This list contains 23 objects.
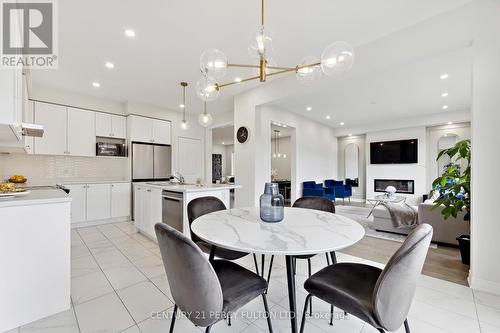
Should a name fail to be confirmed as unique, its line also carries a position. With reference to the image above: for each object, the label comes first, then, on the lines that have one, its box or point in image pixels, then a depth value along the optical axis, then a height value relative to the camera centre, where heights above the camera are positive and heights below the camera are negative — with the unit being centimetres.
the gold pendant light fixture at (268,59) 162 +86
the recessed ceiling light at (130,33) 254 +160
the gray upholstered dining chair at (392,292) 96 -62
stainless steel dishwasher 299 -61
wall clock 449 +67
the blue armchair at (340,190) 698 -79
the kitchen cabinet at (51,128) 405 +75
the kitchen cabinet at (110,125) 473 +94
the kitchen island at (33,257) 155 -69
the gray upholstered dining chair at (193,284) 96 -55
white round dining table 106 -40
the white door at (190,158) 595 +23
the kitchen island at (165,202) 296 -56
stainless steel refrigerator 504 +11
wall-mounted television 688 +46
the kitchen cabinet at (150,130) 502 +90
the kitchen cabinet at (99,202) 423 -74
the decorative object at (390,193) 518 -66
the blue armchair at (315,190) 595 -69
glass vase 153 -29
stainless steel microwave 462 +39
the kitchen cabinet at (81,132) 438 +72
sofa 304 -87
